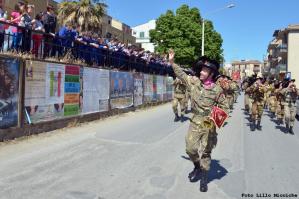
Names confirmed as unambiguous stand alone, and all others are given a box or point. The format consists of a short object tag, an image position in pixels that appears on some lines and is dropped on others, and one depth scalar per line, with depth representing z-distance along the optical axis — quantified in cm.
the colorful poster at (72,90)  667
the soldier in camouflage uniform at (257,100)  760
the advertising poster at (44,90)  555
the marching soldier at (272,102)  1103
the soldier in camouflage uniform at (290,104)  752
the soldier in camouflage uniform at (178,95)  830
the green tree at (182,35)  2621
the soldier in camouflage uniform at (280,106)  825
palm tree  1558
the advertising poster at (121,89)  896
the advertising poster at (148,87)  1205
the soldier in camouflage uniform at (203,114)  336
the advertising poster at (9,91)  497
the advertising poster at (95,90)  746
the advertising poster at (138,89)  1095
